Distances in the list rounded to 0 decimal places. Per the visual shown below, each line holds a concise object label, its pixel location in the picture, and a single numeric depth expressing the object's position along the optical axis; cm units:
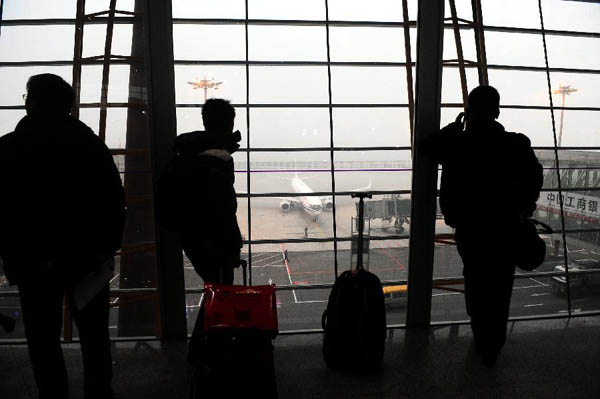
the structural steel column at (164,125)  244
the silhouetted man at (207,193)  189
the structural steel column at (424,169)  260
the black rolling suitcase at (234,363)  168
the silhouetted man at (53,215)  151
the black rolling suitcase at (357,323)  222
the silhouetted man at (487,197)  218
